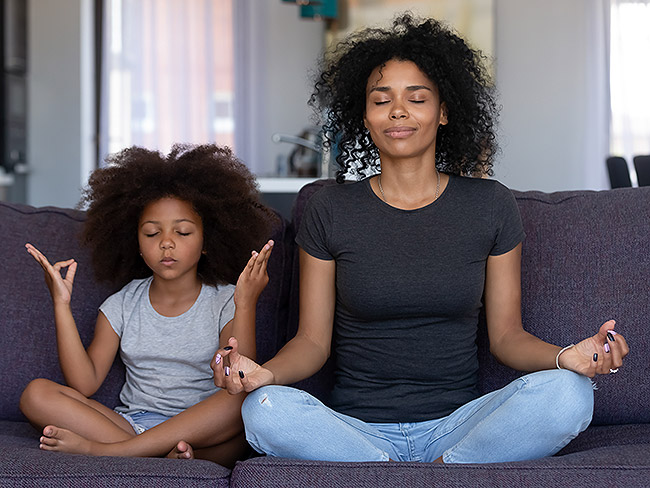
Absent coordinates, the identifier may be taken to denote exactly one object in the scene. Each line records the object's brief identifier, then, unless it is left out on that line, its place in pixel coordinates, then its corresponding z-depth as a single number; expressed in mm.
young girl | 1608
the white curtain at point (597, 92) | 4996
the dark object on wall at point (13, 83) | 4996
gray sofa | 1672
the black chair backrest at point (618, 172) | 3170
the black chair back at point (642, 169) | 2672
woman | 1549
